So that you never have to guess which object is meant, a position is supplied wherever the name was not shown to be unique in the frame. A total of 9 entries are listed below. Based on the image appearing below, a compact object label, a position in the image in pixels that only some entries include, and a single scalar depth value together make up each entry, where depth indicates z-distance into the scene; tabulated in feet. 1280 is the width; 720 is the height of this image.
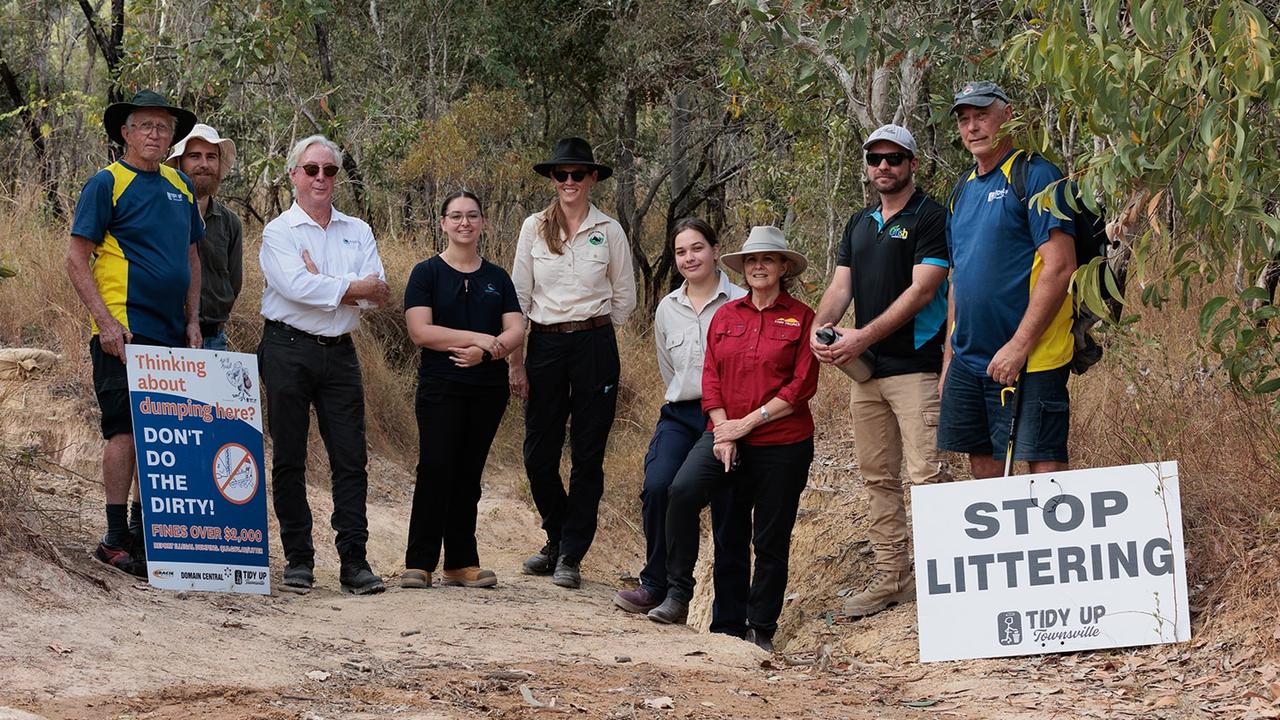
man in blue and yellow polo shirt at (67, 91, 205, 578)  21.07
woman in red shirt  21.45
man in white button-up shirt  23.03
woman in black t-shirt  23.73
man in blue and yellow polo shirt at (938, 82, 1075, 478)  18.94
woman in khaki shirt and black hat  24.48
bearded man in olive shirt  23.99
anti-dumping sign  21.75
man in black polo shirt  21.42
